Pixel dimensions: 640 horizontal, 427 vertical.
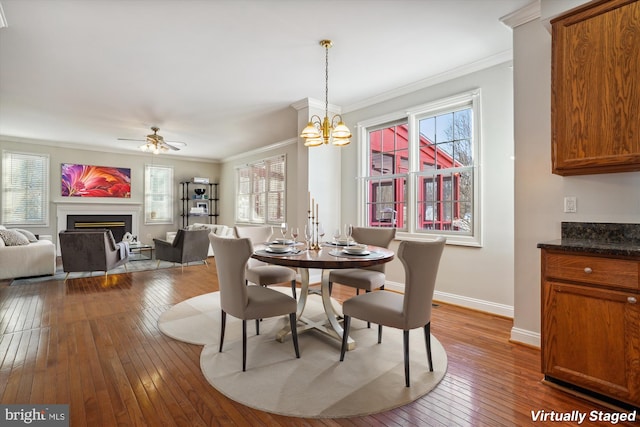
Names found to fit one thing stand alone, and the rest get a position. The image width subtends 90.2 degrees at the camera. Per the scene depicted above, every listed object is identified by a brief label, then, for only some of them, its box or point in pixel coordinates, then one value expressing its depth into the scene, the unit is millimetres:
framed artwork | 7406
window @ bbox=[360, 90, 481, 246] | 3643
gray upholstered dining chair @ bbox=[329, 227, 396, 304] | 2945
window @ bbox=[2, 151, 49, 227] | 6742
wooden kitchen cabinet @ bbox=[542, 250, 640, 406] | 1718
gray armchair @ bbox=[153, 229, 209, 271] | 5742
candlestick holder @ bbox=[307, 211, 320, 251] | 2849
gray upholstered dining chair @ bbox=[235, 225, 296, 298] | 3107
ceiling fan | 5535
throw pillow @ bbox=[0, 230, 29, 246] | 4961
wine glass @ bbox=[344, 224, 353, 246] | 2849
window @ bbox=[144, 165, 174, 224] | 8500
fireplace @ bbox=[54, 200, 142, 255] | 7332
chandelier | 2982
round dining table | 2201
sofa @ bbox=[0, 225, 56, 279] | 4773
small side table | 6658
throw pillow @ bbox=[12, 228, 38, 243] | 5756
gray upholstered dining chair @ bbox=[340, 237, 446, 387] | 2000
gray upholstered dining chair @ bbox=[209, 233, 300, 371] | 2197
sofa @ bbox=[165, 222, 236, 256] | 7359
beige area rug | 1849
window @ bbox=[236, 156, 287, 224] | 7211
